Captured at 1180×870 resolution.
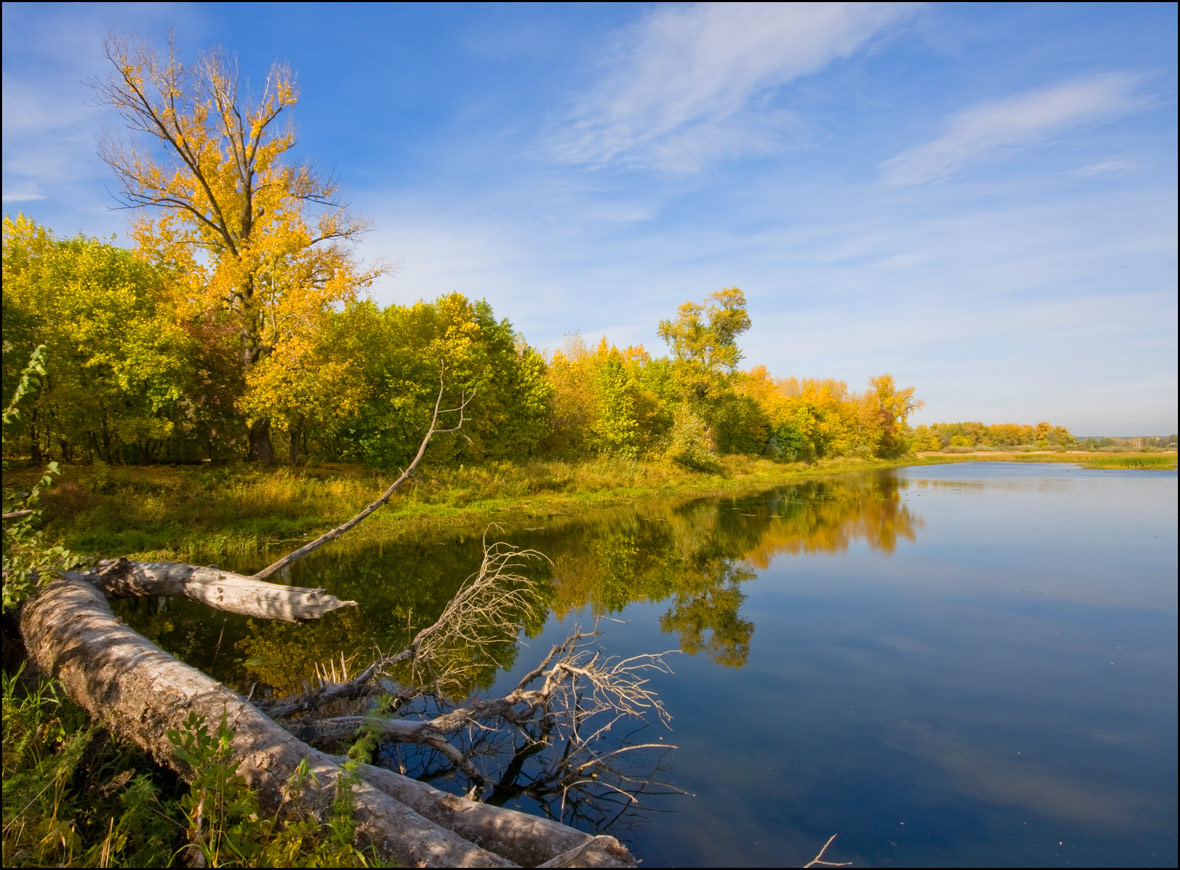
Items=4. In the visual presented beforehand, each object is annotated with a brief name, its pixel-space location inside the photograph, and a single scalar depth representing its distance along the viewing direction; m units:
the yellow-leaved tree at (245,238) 17.77
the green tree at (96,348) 16.05
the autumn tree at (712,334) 40.84
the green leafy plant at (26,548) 3.62
